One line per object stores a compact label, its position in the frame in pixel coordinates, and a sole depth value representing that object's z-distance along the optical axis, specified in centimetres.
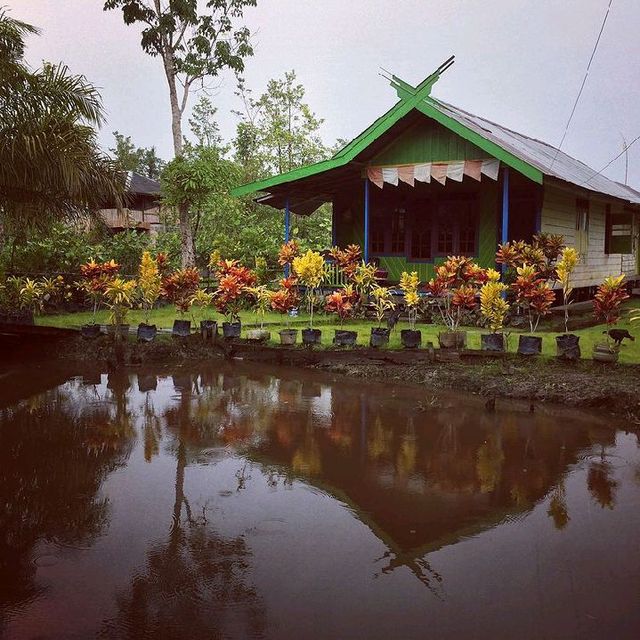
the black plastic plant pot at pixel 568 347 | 864
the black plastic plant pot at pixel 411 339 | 970
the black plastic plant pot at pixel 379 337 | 1000
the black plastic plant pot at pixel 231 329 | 1107
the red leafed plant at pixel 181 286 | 1162
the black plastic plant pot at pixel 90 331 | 1134
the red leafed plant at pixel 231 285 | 1084
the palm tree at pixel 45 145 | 1015
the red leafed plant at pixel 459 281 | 998
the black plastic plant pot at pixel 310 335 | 1045
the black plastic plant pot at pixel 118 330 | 1125
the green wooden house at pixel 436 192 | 1365
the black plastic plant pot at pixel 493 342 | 917
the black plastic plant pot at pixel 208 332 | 1118
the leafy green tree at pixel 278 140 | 3031
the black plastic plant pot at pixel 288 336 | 1052
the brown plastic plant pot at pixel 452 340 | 959
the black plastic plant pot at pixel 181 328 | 1110
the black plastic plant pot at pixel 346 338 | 1020
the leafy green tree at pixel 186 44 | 2142
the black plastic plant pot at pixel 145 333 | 1118
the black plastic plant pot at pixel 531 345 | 884
